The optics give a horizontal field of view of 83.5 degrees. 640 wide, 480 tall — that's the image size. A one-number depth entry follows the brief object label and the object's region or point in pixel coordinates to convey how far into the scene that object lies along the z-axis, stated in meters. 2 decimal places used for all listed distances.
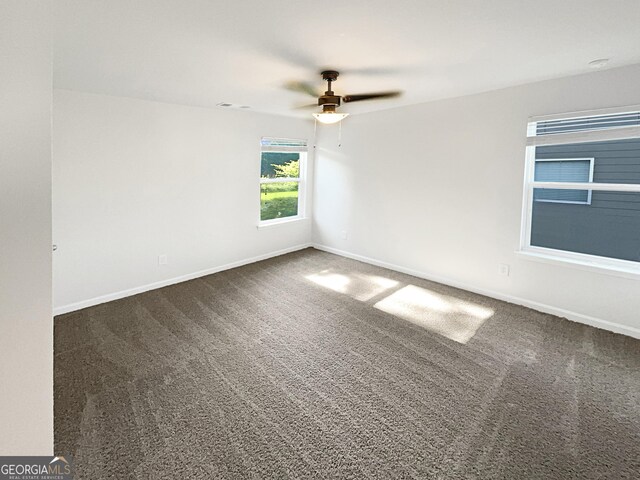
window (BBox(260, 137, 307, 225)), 5.49
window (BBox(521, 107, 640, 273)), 3.24
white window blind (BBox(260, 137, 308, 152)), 5.32
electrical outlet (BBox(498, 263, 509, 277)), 4.01
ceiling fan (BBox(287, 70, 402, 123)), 2.94
